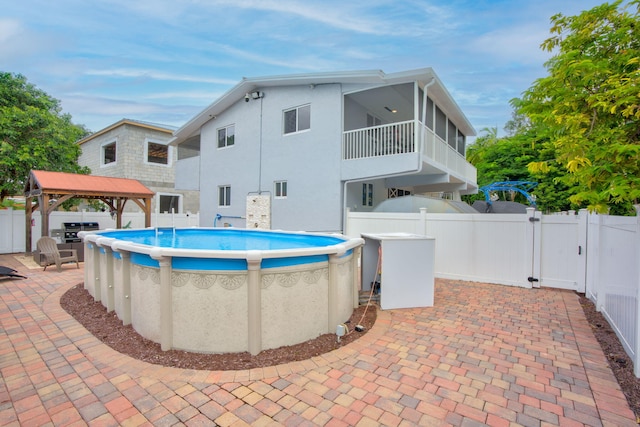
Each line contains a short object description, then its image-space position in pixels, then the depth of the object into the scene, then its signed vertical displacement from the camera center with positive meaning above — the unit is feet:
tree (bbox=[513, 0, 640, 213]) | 11.44 +4.12
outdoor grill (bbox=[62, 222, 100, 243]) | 41.11 -3.31
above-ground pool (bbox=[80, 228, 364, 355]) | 12.12 -3.66
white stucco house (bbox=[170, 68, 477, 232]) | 35.99 +7.46
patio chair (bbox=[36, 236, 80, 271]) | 29.50 -4.48
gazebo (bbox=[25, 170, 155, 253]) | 35.70 +1.68
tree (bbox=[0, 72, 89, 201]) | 41.42 +9.47
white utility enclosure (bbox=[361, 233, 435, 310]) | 18.49 -3.86
